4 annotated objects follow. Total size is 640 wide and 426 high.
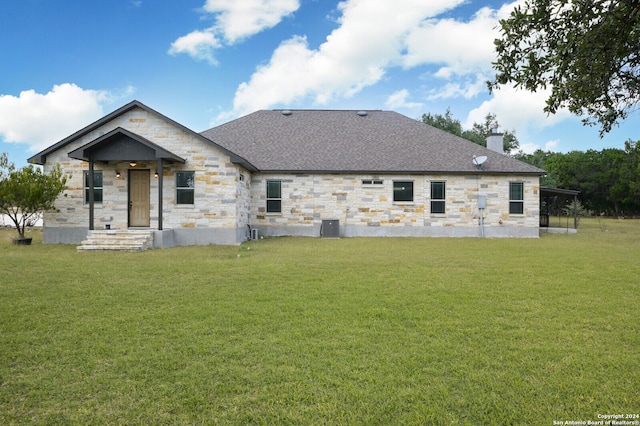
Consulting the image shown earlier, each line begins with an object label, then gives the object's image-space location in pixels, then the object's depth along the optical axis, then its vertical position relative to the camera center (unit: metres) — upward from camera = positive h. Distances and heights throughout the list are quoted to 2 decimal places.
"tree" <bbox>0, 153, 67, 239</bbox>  14.05 +0.89
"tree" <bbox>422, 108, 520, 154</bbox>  38.35 +9.57
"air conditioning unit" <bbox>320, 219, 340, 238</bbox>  18.11 -0.91
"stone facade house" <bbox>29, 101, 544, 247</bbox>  15.12 +1.46
